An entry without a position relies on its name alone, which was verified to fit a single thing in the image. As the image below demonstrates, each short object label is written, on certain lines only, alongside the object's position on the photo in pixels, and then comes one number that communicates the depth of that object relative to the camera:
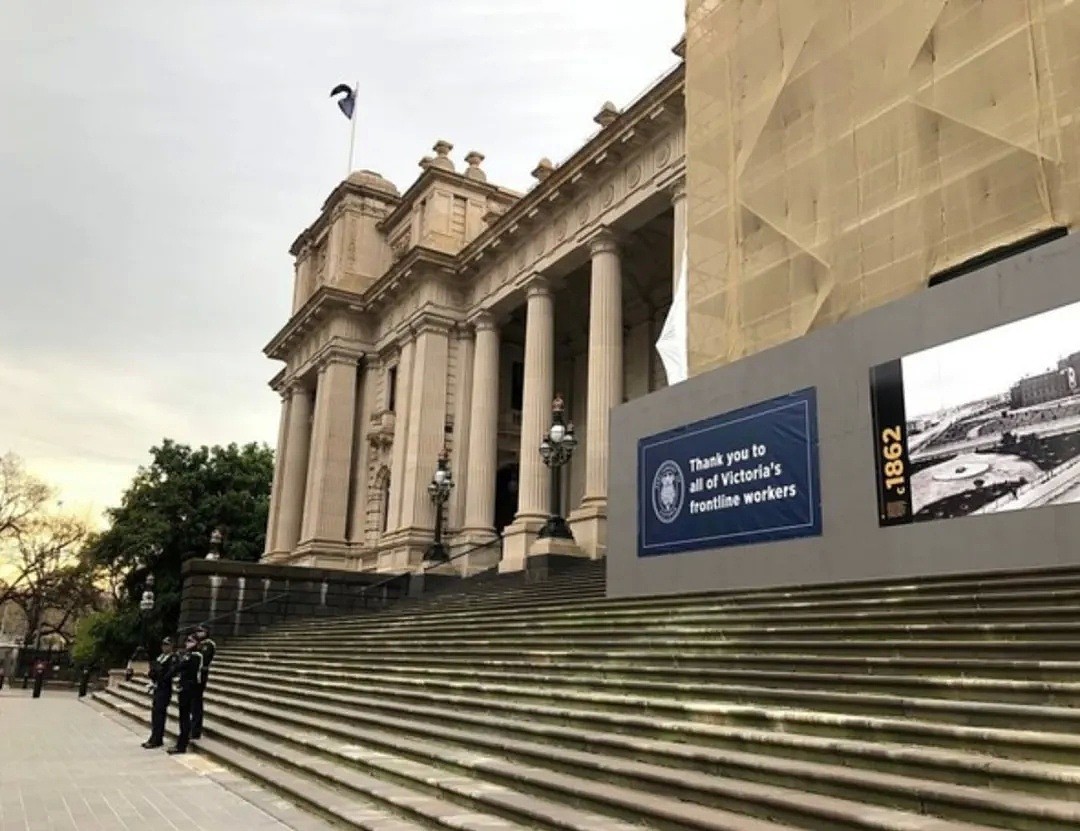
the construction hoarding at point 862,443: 9.37
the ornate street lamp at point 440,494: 26.56
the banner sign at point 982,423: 9.15
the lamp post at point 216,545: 31.06
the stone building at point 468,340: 25.05
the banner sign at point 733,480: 11.88
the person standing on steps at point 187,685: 11.96
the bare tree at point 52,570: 48.50
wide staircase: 5.33
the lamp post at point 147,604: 32.93
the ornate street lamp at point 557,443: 19.64
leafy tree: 37.69
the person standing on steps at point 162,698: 12.95
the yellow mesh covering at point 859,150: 11.41
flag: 38.39
